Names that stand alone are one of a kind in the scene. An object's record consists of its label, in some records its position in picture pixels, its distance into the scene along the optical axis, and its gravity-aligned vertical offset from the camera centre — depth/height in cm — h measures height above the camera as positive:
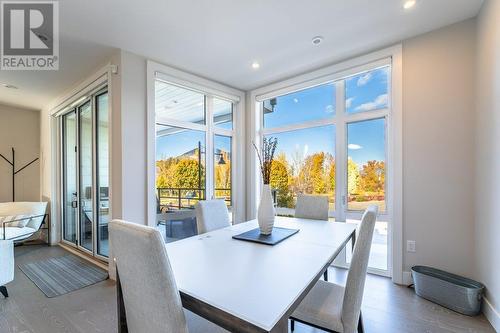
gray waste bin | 200 -114
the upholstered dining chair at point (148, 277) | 87 -44
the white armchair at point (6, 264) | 234 -101
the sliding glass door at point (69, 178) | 410 -21
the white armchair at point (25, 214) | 371 -82
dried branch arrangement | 203 +3
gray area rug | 263 -139
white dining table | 86 -54
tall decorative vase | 190 -39
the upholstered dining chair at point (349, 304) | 119 -77
